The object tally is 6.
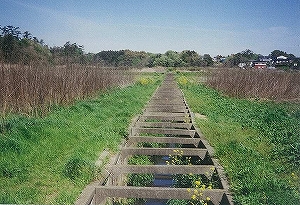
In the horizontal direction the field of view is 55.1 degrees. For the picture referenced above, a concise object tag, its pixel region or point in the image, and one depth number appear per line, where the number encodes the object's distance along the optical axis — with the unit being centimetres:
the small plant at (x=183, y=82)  2843
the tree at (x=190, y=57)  8237
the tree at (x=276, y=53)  12338
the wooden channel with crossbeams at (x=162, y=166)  405
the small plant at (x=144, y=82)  2823
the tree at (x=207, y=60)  7693
